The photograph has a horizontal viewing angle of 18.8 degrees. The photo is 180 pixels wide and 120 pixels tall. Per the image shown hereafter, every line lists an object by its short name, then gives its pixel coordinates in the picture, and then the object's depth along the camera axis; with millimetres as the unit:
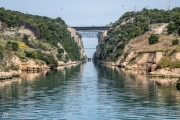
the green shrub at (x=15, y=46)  133250
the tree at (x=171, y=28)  164338
